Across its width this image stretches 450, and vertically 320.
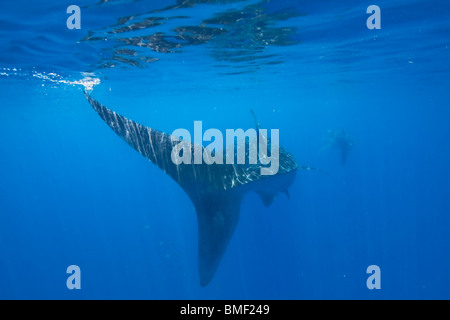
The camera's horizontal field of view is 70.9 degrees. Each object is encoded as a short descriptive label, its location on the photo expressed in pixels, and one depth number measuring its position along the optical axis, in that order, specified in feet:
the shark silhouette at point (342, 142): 78.07
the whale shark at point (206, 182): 14.60
